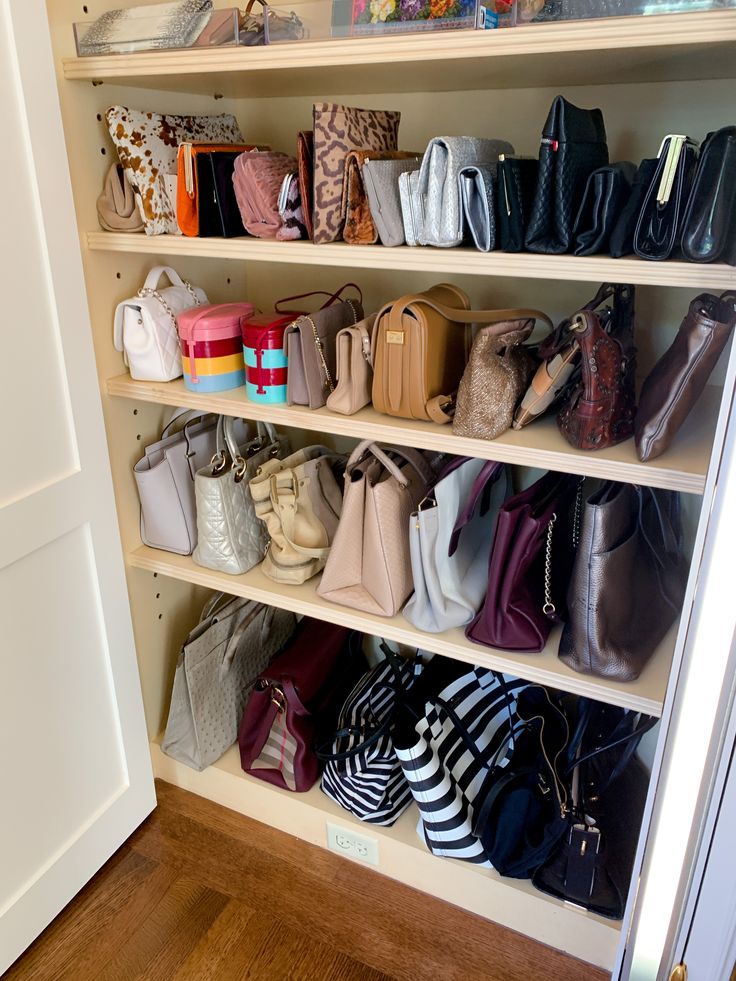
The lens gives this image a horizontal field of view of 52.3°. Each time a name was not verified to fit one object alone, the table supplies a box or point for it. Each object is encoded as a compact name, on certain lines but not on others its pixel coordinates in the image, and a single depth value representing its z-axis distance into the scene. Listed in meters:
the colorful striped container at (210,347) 1.43
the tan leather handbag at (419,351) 1.24
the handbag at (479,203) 1.10
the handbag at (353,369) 1.32
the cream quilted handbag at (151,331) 1.46
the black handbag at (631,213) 1.03
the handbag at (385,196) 1.16
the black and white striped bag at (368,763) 1.59
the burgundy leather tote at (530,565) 1.25
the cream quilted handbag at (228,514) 1.54
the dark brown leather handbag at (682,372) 1.02
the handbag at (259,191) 1.30
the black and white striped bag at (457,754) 1.46
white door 1.23
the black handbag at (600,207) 1.04
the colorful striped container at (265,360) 1.39
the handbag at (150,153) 1.36
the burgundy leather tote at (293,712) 1.67
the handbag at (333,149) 1.19
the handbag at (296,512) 1.52
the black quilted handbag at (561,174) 1.04
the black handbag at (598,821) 1.38
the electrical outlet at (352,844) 1.63
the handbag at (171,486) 1.58
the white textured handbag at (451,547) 1.32
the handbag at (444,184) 1.12
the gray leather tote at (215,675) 1.69
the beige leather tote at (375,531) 1.38
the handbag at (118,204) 1.39
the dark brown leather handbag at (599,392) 1.11
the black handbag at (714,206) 0.96
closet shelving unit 1.04
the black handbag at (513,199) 1.08
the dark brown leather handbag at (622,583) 1.20
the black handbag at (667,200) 0.98
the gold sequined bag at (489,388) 1.20
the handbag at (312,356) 1.36
